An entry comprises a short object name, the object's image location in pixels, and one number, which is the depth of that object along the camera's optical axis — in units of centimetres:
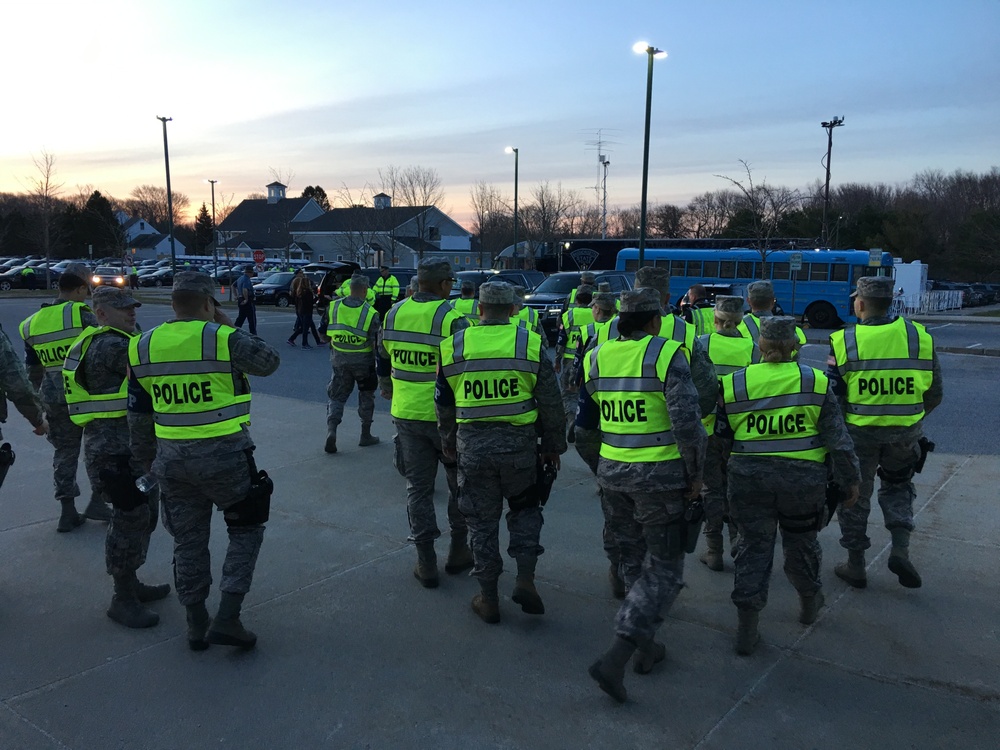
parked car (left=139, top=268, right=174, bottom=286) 4984
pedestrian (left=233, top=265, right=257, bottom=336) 1858
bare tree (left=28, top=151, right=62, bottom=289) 3953
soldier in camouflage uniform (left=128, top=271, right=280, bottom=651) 394
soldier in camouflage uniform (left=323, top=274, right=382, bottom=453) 844
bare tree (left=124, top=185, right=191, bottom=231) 11644
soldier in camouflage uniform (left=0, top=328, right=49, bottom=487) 497
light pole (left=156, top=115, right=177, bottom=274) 3372
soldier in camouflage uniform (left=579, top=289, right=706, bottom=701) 363
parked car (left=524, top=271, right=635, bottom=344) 1852
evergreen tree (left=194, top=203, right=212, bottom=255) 9094
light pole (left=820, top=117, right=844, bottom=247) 3291
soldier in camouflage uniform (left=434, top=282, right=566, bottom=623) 437
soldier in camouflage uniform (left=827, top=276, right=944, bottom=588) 479
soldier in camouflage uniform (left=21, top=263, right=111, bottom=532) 579
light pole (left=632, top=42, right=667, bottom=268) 1884
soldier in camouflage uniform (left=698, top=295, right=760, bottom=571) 523
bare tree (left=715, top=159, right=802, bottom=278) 2561
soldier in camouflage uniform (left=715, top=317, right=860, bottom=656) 402
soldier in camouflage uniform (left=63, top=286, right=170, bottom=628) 440
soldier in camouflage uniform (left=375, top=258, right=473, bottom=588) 505
